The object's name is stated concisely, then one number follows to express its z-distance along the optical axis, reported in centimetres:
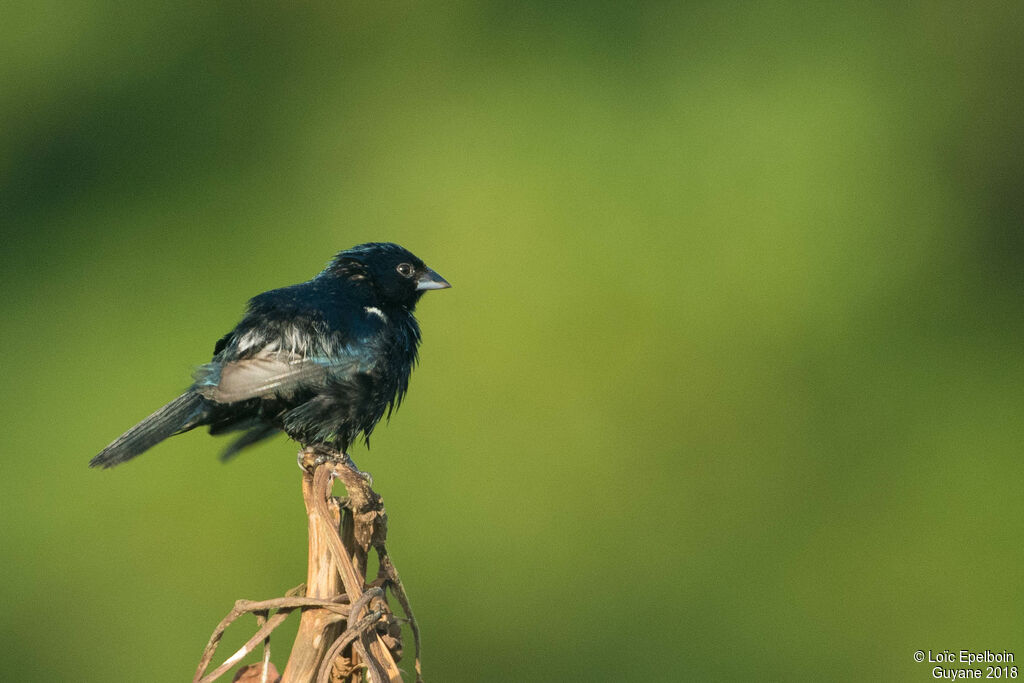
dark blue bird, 754
